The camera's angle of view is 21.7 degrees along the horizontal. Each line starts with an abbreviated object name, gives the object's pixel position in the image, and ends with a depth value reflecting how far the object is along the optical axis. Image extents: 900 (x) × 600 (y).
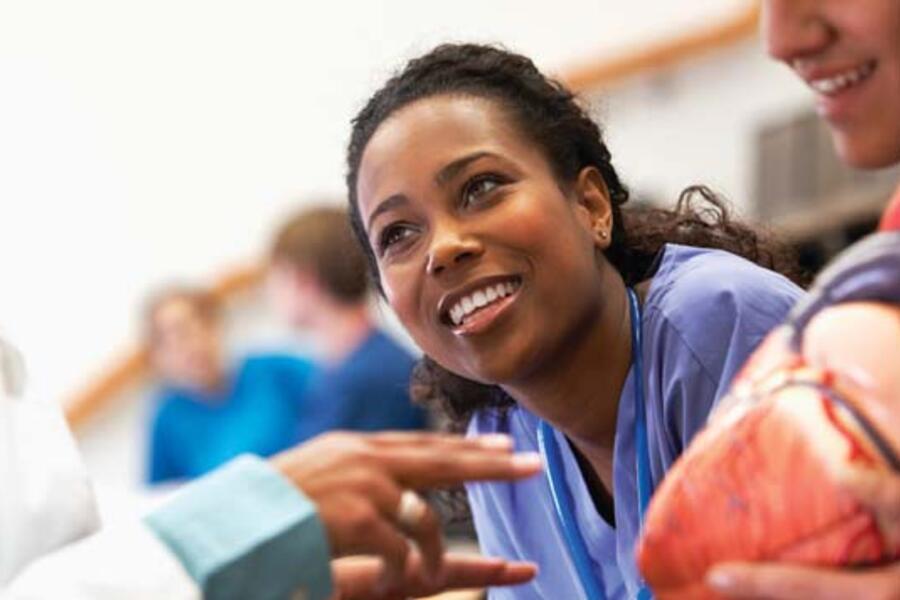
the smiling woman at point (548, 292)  1.32
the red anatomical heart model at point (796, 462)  0.99
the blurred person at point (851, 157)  0.99
